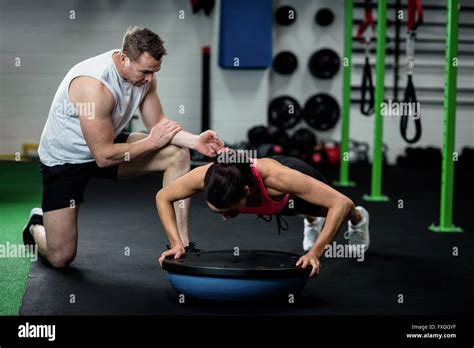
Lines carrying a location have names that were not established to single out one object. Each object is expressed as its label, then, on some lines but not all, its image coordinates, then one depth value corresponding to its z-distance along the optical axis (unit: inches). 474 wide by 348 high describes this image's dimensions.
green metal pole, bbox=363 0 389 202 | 229.5
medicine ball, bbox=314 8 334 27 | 348.2
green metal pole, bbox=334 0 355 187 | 270.6
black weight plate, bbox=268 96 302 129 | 348.2
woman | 113.4
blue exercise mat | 329.1
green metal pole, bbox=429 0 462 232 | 183.3
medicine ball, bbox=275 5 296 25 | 346.3
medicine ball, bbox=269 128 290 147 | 329.4
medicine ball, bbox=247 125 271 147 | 325.4
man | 131.4
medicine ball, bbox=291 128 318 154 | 334.0
